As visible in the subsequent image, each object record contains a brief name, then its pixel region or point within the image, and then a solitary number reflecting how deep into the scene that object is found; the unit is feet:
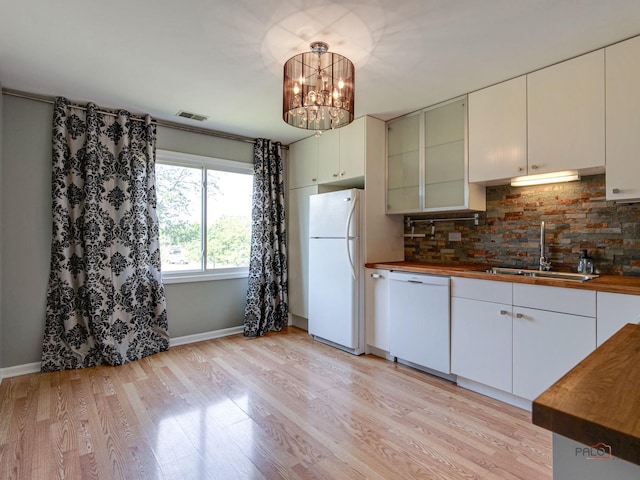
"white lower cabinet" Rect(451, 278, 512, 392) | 7.85
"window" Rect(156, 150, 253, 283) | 12.21
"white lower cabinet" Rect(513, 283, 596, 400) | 6.74
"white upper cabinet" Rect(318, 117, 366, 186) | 11.47
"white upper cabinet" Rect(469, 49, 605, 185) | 7.35
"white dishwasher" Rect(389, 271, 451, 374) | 9.01
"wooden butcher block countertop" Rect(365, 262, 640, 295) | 6.42
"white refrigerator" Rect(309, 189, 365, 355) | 11.15
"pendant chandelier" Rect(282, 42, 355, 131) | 6.89
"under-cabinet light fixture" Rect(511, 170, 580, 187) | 8.16
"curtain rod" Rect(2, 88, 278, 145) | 9.53
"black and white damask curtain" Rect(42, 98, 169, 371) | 9.91
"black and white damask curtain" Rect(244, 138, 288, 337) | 13.50
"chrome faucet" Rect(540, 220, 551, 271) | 8.86
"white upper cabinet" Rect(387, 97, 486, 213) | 9.80
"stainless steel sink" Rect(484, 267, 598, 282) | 7.89
